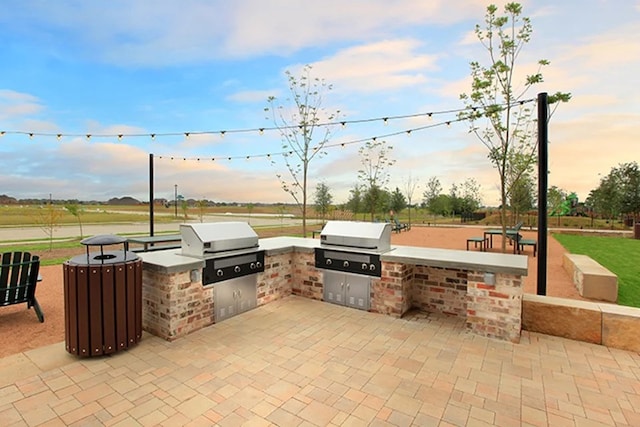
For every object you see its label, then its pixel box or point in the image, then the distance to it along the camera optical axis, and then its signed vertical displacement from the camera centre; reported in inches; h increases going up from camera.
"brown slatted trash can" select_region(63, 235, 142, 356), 106.4 -32.8
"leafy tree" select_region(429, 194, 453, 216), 1112.8 +13.8
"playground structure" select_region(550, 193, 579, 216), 938.5 +8.7
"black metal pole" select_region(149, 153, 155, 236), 328.3 +18.6
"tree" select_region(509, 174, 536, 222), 563.0 +23.9
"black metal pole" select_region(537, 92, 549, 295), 152.9 +14.3
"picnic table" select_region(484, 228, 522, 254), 366.6 -32.7
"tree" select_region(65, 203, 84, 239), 482.1 -1.6
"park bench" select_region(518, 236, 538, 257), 365.3 -39.4
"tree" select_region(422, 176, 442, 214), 1143.0 +65.8
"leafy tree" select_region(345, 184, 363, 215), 926.6 +23.5
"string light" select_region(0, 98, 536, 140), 229.5 +69.8
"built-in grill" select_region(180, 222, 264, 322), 139.8 -24.1
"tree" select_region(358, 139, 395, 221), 660.7 +93.7
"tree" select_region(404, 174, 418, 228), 949.2 +69.1
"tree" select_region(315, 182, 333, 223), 863.1 +26.6
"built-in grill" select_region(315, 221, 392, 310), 155.5 -25.3
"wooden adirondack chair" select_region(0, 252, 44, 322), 145.2 -33.8
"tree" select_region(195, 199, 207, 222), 692.1 +10.4
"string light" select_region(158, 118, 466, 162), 239.2 +63.4
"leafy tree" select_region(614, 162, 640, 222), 764.6 +44.7
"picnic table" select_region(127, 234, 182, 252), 252.4 -26.9
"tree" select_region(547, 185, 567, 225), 886.4 +25.9
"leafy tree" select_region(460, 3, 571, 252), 237.9 +98.8
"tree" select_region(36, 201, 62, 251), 403.5 -8.2
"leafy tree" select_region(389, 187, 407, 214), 1035.9 +25.9
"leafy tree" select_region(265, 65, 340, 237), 332.8 +97.4
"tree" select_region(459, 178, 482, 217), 1178.0 +48.9
